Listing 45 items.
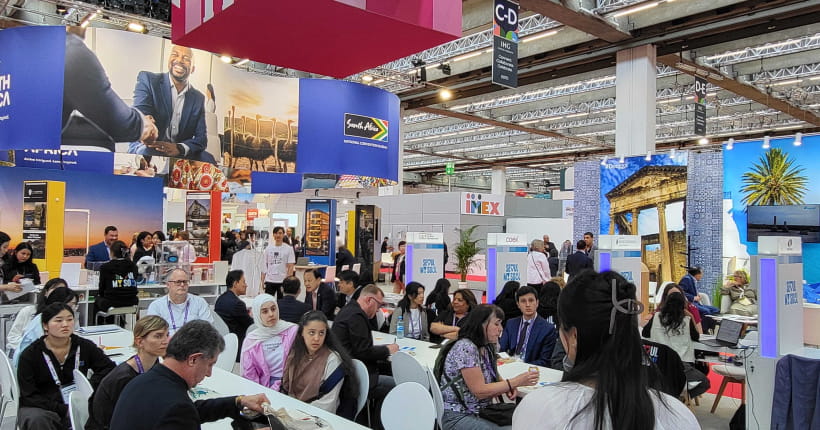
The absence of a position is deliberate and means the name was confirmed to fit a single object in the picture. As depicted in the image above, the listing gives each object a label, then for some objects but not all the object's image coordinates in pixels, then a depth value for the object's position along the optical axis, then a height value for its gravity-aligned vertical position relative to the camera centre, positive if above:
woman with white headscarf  3.76 -0.77
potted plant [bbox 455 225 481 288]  13.58 -0.53
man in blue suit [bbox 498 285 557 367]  4.55 -0.81
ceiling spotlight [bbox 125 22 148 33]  9.51 +3.28
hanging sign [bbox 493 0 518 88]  7.68 +2.52
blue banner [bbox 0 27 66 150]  6.61 +1.54
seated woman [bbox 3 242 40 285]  6.83 -0.48
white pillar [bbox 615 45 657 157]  9.94 +2.26
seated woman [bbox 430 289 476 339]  5.03 -0.76
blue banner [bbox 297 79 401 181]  8.75 +1.52
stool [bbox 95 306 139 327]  6.92 -1.02
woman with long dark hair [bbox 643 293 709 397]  5.02 -0.82
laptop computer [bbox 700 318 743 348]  5.17 -0.87
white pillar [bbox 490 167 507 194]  25.98 +2.28
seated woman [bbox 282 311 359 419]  3.34 -0.80
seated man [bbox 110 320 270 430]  1.94 -0.54
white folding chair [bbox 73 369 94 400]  2.92 -0.81
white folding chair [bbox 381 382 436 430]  2.78 -0.87
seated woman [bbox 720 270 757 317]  7.46 -0.78
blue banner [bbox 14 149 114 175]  10.93 +1.23
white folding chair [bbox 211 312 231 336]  5.21 -0.88
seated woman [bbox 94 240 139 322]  7.04 -0.71
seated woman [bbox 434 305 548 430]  3.15 -0.79
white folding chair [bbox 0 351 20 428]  3.43 -0.98
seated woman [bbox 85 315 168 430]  2.57 -0.67
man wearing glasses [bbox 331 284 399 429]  4.21 -0.80
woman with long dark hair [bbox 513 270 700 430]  1.13 -0.28
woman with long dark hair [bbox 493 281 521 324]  5.63 -0.67
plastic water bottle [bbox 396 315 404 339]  5.36 -0.90
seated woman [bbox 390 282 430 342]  5.33 -0.77
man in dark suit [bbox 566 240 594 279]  8.90 -0.43
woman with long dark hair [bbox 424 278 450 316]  6.05 -0.68
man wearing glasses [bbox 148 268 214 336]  4.82 -0.65
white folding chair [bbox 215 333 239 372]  4.25 -0.93
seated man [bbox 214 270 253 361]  5.40 -0.78
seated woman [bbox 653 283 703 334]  5.33 -0.65
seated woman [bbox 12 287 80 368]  3.86 -0.72
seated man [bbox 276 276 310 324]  5.25 -0.70
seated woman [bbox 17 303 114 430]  3.36 -0.84
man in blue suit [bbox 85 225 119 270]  9.06 -0.46
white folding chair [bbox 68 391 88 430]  2.67 -0.86
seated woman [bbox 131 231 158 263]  8.90 -0.32
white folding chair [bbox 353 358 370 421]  3.50 -0.92
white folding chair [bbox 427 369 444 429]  3.15 -0.90
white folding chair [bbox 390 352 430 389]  3.69 -0.89
